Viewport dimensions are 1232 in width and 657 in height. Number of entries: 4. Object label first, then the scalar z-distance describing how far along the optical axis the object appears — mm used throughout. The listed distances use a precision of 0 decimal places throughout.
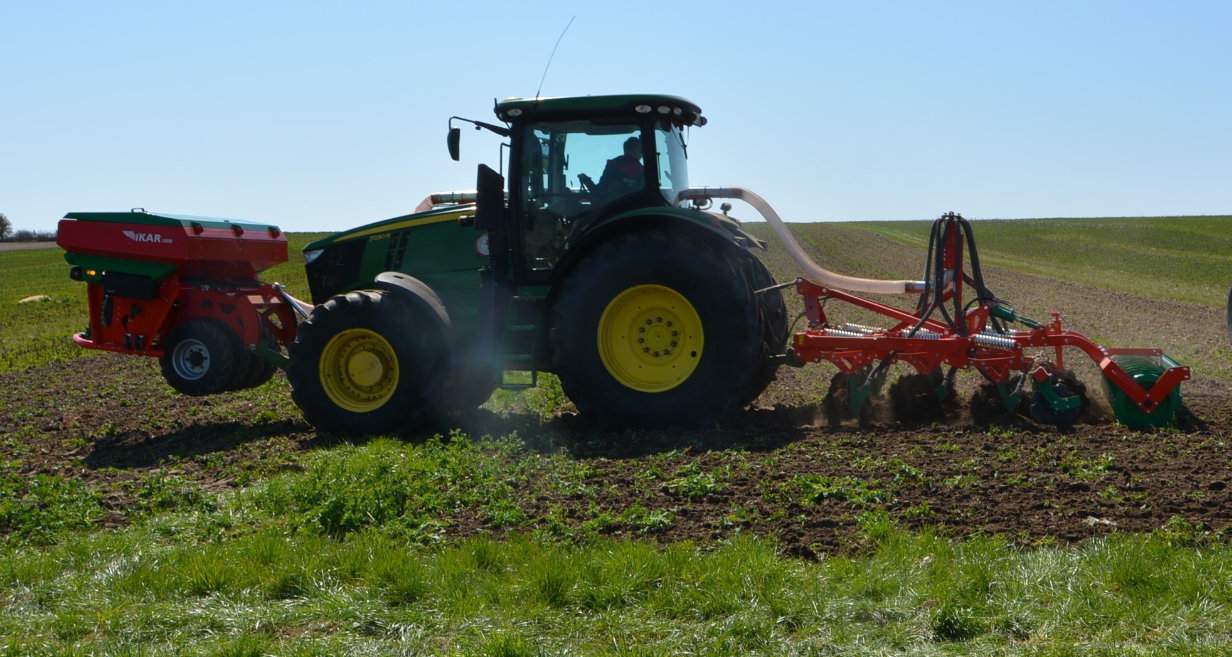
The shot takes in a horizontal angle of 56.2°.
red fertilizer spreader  10539
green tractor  8922
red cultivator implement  8430
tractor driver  9305
